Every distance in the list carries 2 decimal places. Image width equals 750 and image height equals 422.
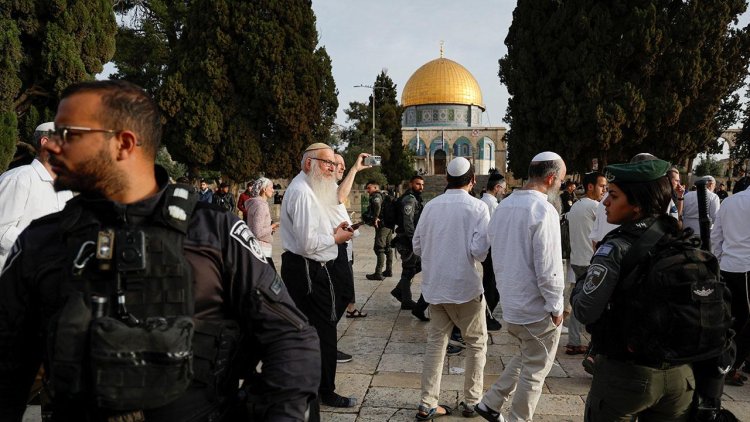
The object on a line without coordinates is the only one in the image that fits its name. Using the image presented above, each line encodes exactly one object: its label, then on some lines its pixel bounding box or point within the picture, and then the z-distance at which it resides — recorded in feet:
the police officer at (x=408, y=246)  22.63
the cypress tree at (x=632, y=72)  65.36
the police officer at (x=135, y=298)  4.21
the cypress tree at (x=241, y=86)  73.77
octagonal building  190.80
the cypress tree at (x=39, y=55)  49.67
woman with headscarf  19.15
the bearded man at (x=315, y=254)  12.13
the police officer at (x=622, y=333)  7.18
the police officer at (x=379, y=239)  30.09
